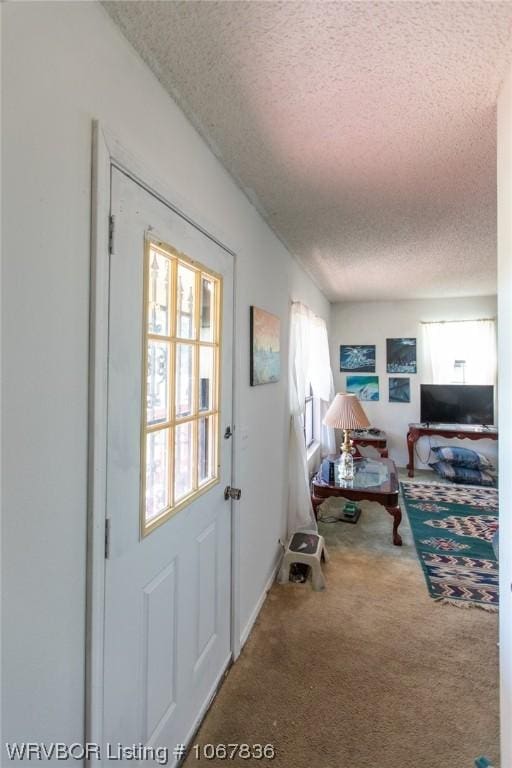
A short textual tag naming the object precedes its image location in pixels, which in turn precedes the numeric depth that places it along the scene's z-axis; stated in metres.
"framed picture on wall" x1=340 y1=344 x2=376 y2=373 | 5.22
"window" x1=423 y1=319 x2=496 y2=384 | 4.70
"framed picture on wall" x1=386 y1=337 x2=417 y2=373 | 5.06
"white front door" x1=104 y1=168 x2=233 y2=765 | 0.96
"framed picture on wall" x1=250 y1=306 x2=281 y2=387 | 1.97
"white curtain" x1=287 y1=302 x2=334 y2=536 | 2.84
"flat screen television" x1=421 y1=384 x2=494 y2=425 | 4.64
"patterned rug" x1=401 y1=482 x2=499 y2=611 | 2.34
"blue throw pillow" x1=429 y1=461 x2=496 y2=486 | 4.34
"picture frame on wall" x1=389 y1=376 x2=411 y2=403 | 5.08
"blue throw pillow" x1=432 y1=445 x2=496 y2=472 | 4.48
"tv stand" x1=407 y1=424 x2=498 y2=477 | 4.39
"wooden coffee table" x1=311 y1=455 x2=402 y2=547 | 2.82
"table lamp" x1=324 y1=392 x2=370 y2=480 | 2.95
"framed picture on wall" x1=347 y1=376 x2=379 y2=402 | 5.20
